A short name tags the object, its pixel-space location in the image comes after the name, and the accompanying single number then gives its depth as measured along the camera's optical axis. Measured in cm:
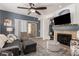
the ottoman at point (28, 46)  101
